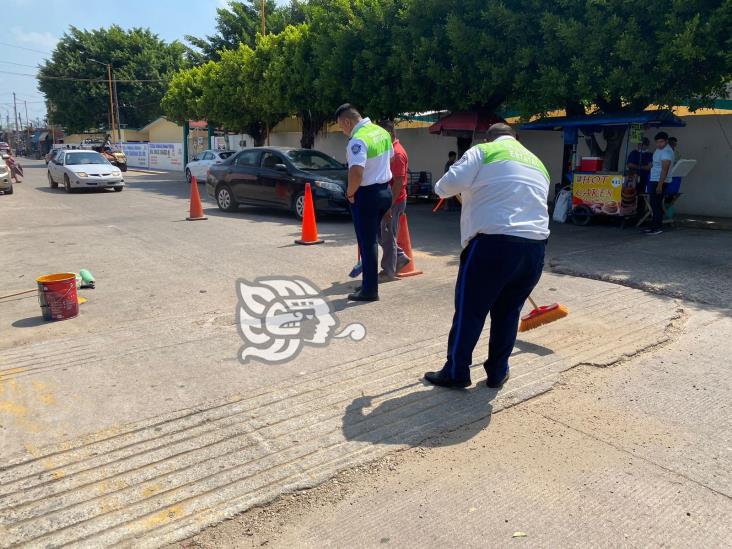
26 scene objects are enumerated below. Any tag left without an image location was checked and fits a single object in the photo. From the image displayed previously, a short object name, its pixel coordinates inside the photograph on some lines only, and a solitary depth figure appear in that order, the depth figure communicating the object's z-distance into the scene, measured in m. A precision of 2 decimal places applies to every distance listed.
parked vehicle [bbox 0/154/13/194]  19.67
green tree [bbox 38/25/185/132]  51.06
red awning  14.55
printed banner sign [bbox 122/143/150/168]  42.50
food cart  11.23
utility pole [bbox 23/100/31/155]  85.06
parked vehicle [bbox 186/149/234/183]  24.23
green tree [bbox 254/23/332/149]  18.62
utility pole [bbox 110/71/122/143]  49.38
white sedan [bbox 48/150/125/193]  19.84
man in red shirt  6.93
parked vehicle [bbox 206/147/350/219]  12.06
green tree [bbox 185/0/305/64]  38.28
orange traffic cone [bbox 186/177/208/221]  12.99
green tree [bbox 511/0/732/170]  9.57
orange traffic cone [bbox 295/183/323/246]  9.66
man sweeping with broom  3.57
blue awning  11.08
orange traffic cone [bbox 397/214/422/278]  7.45
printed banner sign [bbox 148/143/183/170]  38.69
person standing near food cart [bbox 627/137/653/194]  11.45
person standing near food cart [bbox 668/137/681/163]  10.89
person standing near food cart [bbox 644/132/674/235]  10.17
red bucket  5.62
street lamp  49.44
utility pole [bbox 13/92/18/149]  103.94
